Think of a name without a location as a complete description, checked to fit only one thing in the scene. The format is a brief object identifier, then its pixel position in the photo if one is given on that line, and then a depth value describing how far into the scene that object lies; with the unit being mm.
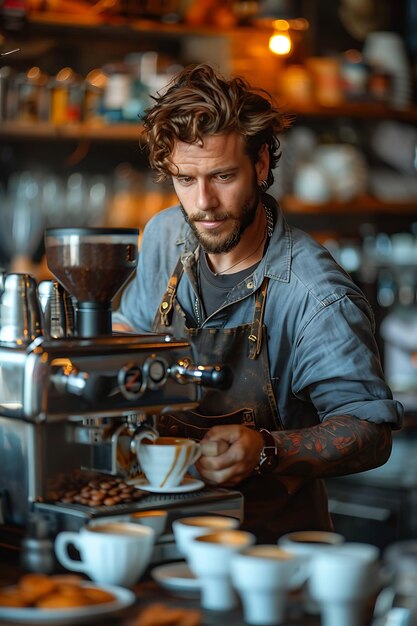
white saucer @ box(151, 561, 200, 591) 1984
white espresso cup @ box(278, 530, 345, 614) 1915
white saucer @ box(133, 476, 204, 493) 2249
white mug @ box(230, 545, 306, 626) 1837
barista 2661
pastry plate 1854
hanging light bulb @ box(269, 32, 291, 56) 4948
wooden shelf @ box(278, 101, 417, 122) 5037
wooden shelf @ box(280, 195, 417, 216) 4991
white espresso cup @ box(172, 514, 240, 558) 2007
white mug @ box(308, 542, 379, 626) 1805
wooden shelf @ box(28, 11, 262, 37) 4424
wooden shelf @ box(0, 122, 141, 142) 4374
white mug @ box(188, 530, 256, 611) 1899
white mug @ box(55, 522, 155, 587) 1975
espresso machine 2139
